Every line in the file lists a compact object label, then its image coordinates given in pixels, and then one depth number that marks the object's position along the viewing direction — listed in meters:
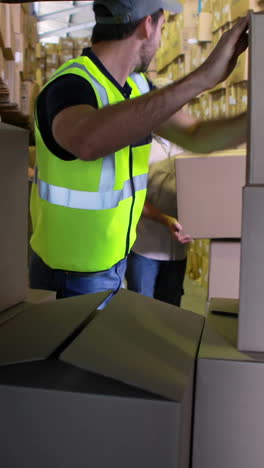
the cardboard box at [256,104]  0.76
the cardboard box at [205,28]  4.58
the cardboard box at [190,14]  4.96
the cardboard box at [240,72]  3.50
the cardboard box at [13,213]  0.94
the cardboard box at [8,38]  3.47
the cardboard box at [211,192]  2.27
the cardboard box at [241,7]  3.31
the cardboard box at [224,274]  2.62
